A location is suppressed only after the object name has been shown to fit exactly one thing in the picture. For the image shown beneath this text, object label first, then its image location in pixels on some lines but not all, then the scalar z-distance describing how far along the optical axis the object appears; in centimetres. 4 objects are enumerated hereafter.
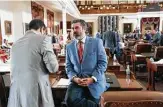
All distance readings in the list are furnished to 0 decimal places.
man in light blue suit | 178
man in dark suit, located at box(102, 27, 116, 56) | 589
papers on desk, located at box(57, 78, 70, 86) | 206
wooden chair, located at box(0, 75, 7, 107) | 180
